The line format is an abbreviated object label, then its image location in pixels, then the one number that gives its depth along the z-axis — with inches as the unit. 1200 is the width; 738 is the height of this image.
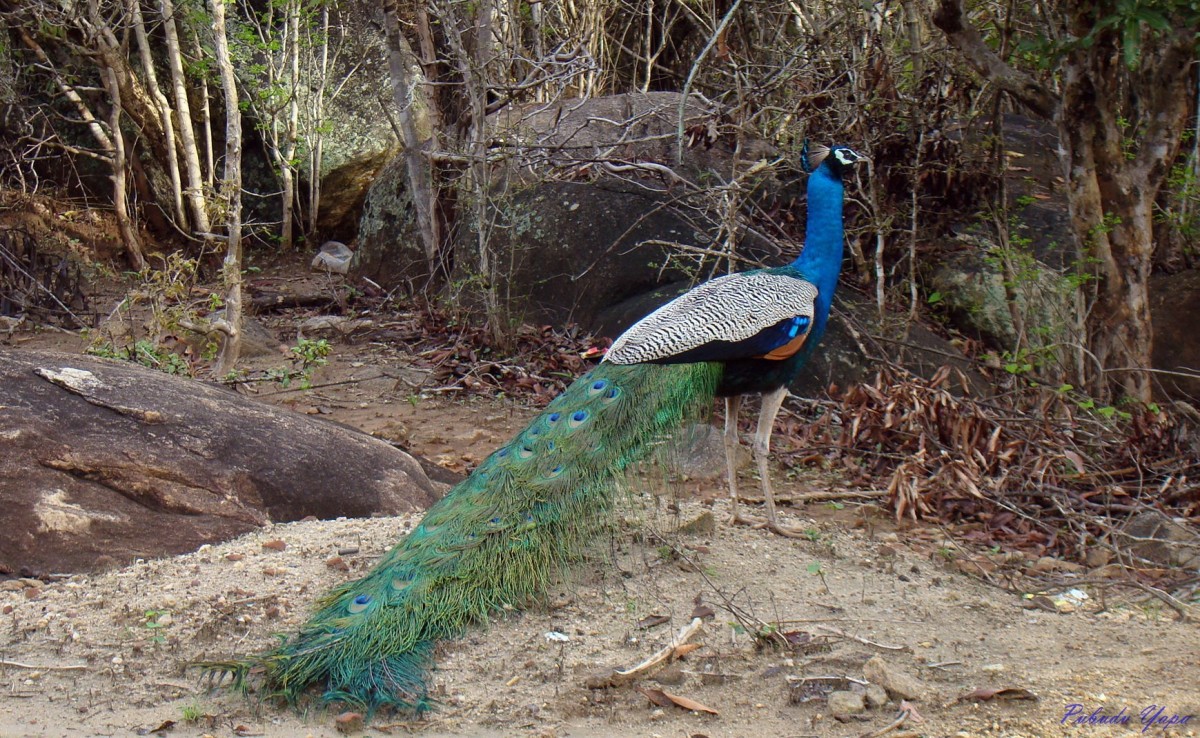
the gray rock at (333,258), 450.0
